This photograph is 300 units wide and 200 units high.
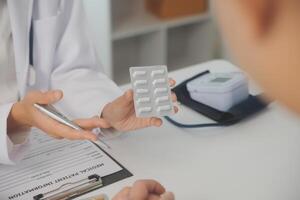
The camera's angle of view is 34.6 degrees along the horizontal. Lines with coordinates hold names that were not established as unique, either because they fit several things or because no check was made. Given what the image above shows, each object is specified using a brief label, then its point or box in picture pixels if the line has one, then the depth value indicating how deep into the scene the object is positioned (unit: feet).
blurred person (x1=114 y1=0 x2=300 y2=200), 0.88
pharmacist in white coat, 2.92
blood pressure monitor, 2.82
